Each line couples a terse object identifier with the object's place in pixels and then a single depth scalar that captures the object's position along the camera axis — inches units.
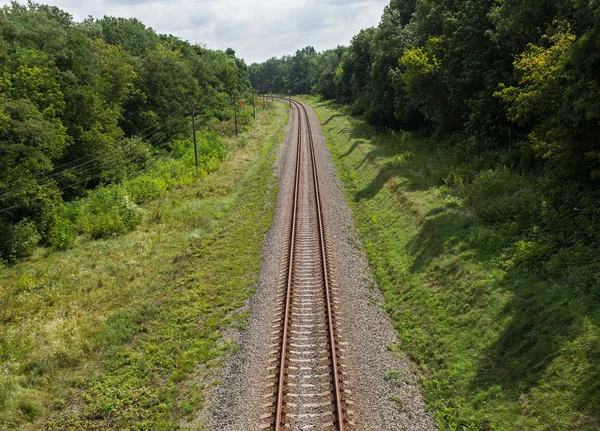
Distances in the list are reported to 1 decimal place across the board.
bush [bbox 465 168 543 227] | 647.1
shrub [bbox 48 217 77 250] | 925.2
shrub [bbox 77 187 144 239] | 977.5
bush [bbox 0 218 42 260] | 880.9
